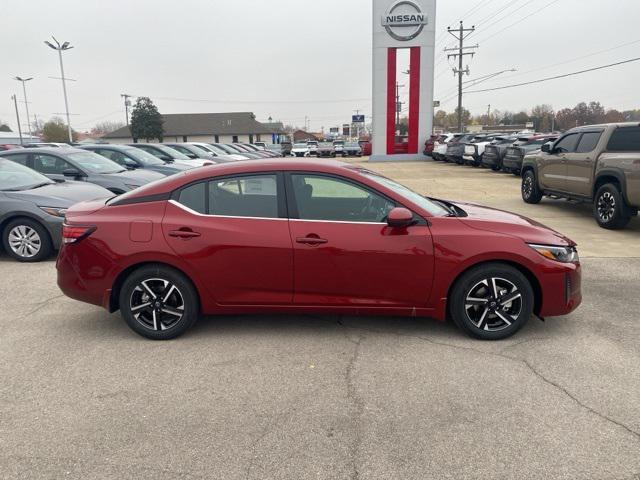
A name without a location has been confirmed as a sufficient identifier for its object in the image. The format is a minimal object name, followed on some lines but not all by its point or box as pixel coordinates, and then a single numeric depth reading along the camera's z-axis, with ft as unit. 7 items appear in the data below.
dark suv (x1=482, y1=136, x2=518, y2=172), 66.54
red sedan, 13.26
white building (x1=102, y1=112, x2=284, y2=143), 270.26
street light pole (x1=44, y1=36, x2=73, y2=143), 142.41
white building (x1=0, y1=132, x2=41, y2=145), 249.22
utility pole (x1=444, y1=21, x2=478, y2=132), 156.35
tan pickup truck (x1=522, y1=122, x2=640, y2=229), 27.12
